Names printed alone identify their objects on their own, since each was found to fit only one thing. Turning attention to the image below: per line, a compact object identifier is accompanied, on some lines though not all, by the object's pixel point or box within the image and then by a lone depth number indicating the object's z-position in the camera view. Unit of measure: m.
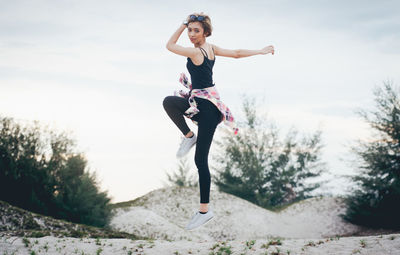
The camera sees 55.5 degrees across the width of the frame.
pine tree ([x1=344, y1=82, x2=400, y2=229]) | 13.37
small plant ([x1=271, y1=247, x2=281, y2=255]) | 5.90
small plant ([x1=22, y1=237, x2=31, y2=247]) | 6.87
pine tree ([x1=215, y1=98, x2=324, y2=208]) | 19.22
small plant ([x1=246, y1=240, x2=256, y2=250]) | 6.24
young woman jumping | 4.03
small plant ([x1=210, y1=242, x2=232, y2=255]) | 6.00
